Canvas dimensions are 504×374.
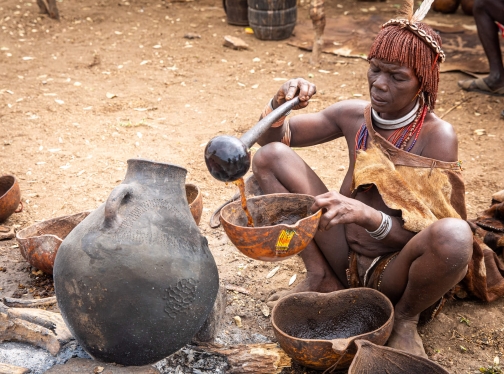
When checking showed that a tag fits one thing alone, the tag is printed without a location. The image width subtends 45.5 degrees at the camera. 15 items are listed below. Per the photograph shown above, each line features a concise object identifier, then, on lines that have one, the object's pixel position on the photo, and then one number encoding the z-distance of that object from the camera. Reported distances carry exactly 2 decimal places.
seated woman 2.60
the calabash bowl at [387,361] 2.41
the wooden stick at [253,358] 2.58
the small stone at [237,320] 3.02
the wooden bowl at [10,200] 3.81
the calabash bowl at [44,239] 3.13
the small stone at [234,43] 7.56
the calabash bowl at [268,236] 2.32
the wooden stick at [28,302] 2.95
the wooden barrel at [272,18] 7.75
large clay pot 2.19
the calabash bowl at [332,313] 2.80
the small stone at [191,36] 7.98
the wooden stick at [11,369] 2.35
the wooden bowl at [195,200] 3.33
